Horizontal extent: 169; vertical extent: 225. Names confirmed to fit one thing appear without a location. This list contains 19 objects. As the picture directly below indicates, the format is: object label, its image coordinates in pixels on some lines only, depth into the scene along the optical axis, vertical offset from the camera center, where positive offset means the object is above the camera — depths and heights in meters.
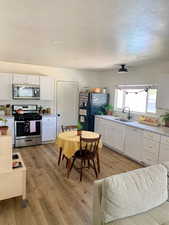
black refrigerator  5.60 -0.21
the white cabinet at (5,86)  4.72 +0.36
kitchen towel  4.93 -0.79
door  5.83 -0.06
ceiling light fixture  4.40 +0.85
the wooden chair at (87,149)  3.18 -0.99
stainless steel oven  4.80 -1.01
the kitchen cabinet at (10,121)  4.62 -0.61
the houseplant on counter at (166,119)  4.01 -0.40
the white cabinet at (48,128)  5.14 -0.87
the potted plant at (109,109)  5.82 -0.28
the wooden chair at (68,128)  4.26 -0.72
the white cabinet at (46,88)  5.24 +0.37
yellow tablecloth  3.25 -0.84
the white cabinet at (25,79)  4.87 +0.60
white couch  1.58 -0.97
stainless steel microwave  4.88 +0.23
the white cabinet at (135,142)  3.49 -0.98
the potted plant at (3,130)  2.27 -0.42
